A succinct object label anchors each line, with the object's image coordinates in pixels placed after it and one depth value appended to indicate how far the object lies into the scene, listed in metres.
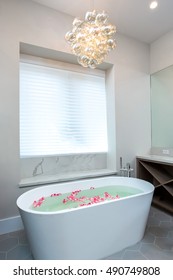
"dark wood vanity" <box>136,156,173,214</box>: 2.46
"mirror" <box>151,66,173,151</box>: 2.86
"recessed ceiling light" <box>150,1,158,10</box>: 2.07
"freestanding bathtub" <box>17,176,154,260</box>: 1.29
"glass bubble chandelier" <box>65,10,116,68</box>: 1.49
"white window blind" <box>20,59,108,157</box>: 2.33
